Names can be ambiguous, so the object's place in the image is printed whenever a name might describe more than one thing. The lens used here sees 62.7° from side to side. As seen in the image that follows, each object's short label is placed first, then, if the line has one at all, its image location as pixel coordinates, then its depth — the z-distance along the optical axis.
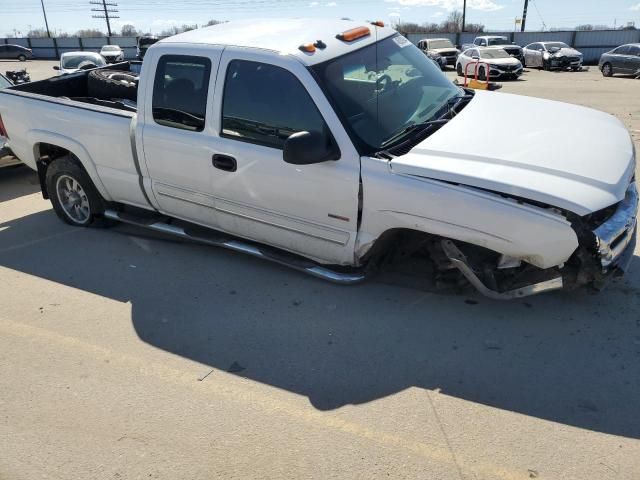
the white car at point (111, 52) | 34.53
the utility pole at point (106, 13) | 80.06
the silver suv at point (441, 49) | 30.34
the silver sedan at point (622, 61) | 21.89
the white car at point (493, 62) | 22.77
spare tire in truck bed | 5.89
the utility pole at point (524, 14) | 47.56
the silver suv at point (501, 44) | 28.58
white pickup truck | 3.12
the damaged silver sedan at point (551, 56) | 27.25
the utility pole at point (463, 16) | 55.19
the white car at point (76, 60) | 18.86
